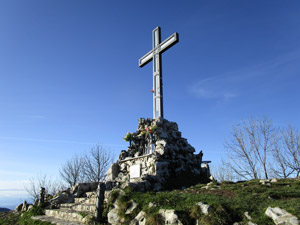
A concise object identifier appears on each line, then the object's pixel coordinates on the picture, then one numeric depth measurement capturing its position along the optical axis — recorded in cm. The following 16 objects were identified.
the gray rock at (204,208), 563
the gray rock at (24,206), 1508
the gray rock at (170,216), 565
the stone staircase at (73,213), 844
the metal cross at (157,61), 1602
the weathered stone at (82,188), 1309
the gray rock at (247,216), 514
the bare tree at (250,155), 1853
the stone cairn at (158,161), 1199
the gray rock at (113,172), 1509
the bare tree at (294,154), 1818
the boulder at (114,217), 725
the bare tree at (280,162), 1886
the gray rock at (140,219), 646
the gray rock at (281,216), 447
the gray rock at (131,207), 732
